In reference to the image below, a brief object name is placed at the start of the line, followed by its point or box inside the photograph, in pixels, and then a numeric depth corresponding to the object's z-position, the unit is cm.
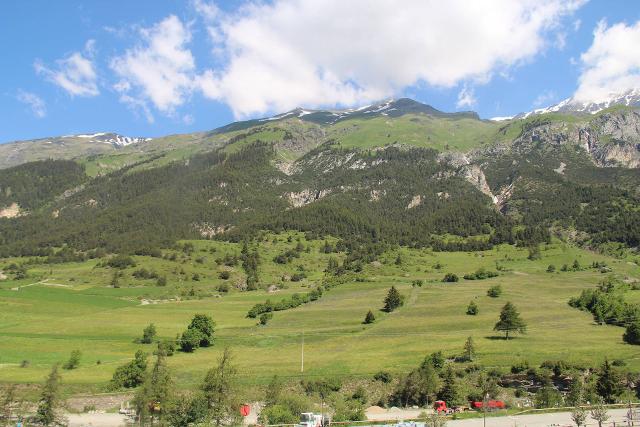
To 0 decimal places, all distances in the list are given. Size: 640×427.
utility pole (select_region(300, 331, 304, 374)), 7716
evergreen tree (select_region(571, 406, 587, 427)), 4513
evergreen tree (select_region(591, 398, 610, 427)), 4562
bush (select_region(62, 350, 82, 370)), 8169
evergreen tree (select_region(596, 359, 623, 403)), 6194
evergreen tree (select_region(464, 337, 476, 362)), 7806
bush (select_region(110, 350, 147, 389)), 7094
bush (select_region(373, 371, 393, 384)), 7144
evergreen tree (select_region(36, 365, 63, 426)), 5194
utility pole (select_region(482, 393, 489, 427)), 5880
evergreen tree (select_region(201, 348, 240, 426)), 5047
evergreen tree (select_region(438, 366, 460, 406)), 6531
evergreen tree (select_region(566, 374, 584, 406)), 6084
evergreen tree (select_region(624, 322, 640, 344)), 8325
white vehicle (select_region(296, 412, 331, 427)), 5090
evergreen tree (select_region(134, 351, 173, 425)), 5175
